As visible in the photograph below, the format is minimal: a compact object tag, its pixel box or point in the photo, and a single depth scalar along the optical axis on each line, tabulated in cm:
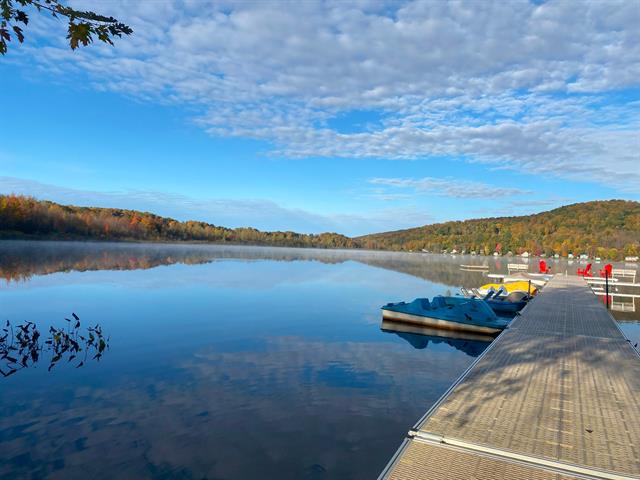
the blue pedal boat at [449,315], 1616
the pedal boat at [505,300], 2230
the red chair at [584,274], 4019
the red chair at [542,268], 3871
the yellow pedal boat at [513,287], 2822
